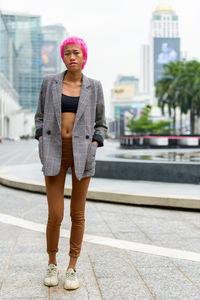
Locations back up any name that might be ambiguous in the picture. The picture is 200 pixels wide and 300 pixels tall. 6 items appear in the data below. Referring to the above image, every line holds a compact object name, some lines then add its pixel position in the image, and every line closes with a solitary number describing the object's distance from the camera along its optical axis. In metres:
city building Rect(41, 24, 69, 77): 198.25
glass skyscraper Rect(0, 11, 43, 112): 192.25
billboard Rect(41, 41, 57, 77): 198.24
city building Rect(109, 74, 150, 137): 149.96
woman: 2.80
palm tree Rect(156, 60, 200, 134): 44.97
